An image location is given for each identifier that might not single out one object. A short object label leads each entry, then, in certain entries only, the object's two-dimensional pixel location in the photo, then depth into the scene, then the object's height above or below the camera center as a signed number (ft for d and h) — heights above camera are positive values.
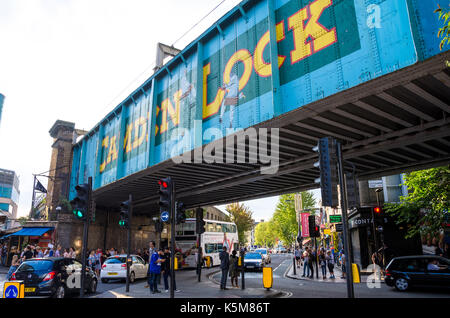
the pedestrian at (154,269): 41.40 -3.71
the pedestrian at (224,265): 45.78 -3.67
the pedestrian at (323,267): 69.76 -6.27
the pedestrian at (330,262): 68.45 -5.14
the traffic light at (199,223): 59.31 +2.81
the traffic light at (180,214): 39.88 +2.99
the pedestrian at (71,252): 69.77 -2.55
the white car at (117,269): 56.54 -4.95
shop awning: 89.59 +2.70
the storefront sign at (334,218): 77.57 +4.42
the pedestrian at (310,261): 70.38 -5.08
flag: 103.45 +16.65
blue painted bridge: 28.19 +15.20
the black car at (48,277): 34.47 -3.84
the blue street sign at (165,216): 32.41 +2.26
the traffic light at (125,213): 44.37 +3.54
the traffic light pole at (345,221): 20.79 +1.04
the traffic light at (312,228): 71.46 +1.98
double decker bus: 91.61 -0.76
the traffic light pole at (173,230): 30.30 +0.81
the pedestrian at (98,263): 71.26 -4.90
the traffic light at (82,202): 32.40 +3.73
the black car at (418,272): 42.19 -4.70
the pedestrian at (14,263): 44.12 -3.24
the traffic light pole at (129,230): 43.14 +1.19
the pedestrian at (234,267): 50.07 -4.38
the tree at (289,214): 183.25 +13.23
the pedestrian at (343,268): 68.49 -6.38
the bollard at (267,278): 44.62 -5.41
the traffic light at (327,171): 22.84 +4.63
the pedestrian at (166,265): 44.75 -3.64
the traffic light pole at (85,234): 31.65 +0.59
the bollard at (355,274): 24.34 -2.85
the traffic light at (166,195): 32.25 +4.31
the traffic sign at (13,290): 20.94 -3.08
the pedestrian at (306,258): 71.44 -4.44
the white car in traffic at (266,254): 118.53 -5.96
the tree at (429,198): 53.98 +6.44
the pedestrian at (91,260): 68.30 -4.08
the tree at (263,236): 389.56 +2.46
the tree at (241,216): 207.31 +13.82
